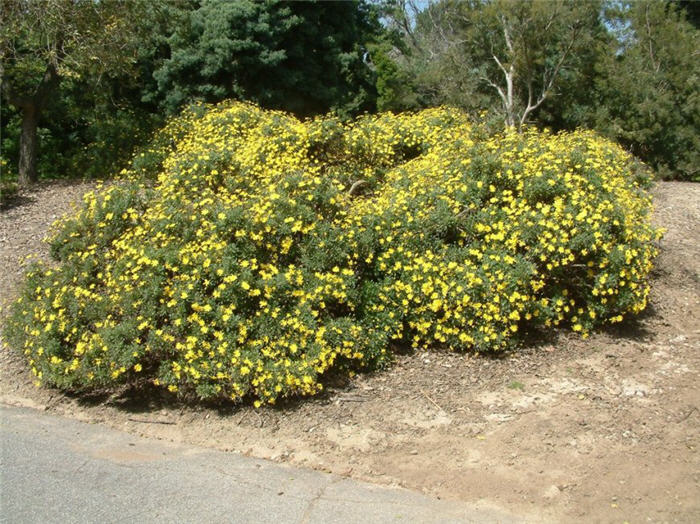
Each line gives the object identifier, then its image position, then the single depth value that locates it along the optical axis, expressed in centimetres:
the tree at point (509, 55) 1380
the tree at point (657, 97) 1270
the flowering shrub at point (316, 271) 475
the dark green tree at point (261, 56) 1100
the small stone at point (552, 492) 371
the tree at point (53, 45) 812
